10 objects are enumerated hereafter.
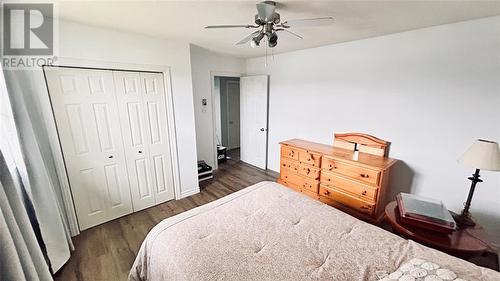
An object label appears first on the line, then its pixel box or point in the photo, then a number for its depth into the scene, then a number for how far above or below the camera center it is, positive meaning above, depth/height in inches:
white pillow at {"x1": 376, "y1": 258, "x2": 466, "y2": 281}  37.8 -33.3
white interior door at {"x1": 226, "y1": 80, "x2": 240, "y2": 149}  217.0 -16.4
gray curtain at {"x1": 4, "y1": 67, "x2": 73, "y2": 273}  64.6 -22.9
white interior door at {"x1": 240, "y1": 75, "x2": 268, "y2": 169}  160.1 -16.7
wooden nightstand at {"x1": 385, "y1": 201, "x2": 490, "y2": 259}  57.5 -41.9
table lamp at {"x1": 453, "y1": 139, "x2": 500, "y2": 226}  60.9 -18.3
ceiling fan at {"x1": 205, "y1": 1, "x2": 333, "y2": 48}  60.1 +23.4
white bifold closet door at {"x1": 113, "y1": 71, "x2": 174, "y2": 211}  99.9 -18.6
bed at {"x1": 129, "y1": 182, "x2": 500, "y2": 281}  44.3 -36.9
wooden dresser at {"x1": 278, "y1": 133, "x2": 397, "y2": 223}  94.7 -38.1
